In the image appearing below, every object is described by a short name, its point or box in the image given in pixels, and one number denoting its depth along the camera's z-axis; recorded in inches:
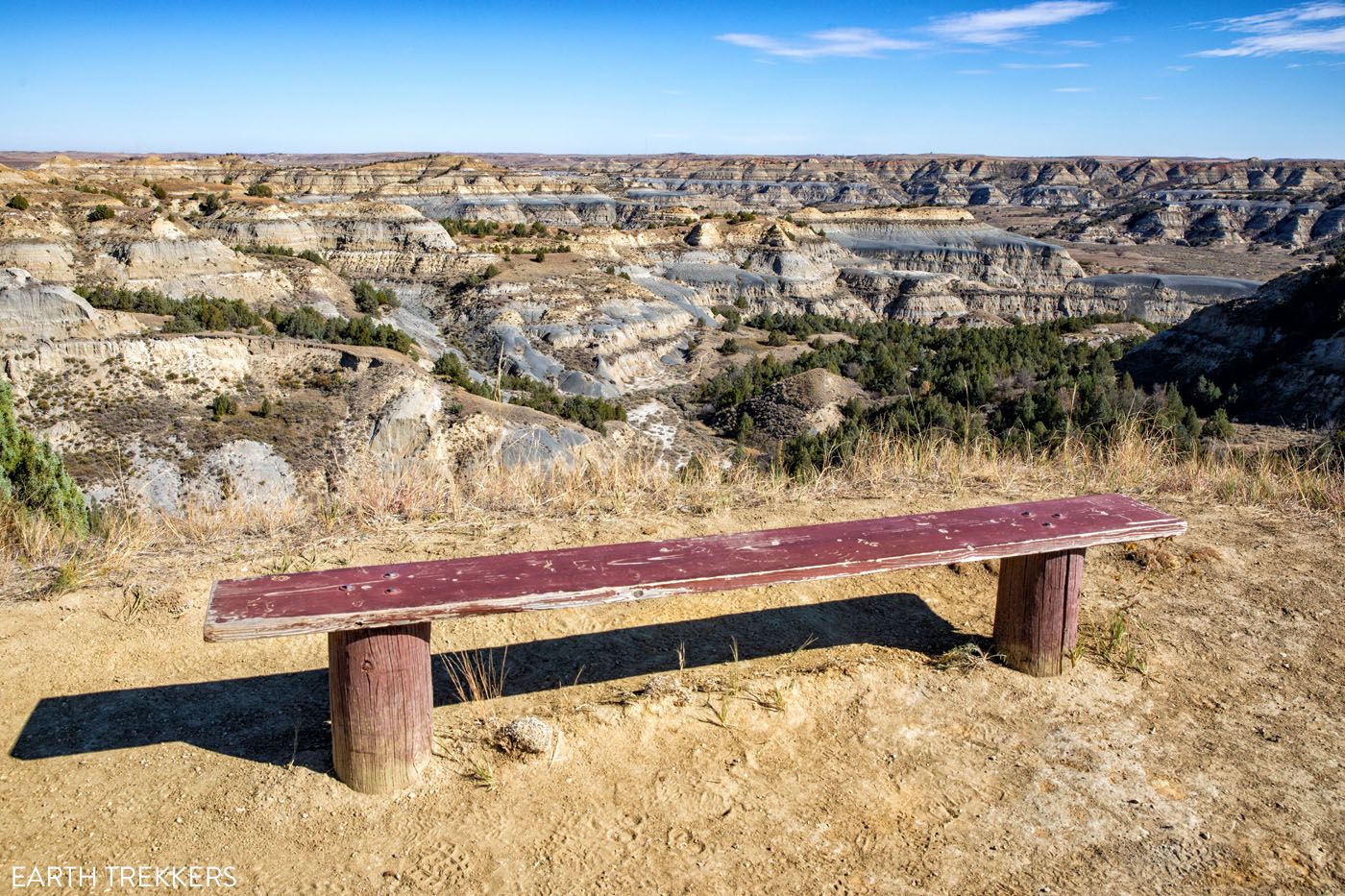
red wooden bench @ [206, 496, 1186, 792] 120.3
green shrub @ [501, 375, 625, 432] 1127.6
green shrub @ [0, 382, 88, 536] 233.3
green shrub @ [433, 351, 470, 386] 1096.8
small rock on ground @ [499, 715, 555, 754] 134.6
